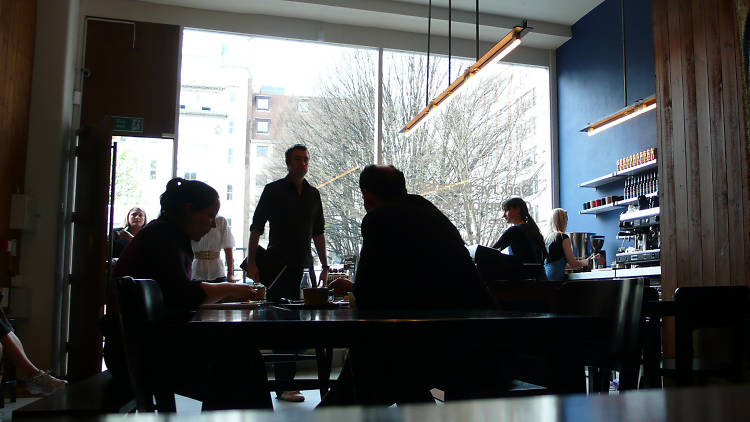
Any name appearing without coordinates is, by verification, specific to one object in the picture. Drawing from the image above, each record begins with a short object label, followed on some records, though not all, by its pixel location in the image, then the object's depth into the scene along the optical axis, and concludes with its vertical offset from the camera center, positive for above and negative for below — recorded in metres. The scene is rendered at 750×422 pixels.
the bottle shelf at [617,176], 6.50 +1.02
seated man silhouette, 2.02 +0.00
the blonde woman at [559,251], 6.16 +0.16
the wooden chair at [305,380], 2.98 -0.55
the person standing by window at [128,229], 5.69 +0.31
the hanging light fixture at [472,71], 4.52 +1.58
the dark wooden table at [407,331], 1.16 -0.12
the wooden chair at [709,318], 2.48 -0.19
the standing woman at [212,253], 5.39 +0.08
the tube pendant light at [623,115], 5.51 +1.40
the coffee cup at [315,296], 2.29 -0.11
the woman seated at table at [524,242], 4.68 +0.18
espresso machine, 5.76 +0.32
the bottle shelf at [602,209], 7.09 +0.68
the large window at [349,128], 7.33 +1.66
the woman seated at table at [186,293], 1.45 -0.11
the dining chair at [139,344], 1.33 -0.17
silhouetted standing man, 4.37 +0.34
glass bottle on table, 2.90 -0.07
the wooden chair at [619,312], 1.81 -0.13
